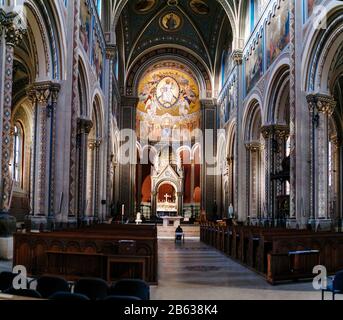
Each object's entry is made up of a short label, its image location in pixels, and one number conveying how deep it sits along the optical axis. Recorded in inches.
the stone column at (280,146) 900.6
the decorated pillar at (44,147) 615.8
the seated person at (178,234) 1004.9
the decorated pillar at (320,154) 656.4
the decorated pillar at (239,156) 1096.8
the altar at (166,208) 1603.1
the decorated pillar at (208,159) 1530.5
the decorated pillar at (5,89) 430.0
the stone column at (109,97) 1069.1
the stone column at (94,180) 969.6
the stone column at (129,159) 1515.7
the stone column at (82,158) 821.9
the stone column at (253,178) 1072.2
